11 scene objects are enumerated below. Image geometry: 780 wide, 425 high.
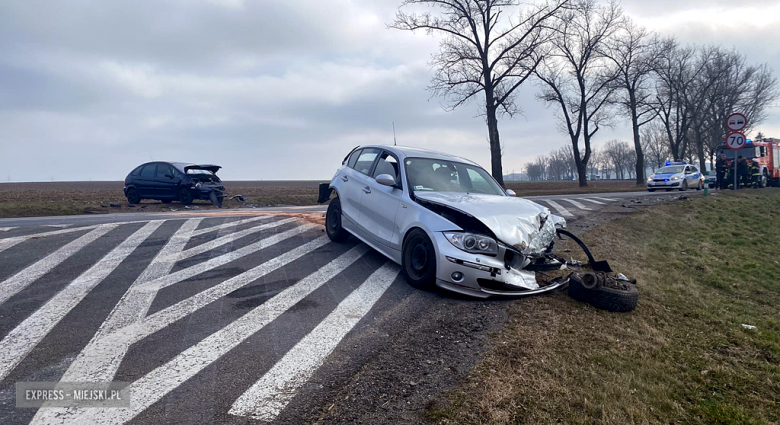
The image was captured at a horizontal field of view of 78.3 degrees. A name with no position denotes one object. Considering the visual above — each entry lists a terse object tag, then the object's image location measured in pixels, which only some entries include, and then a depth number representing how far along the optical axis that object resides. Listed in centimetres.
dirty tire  489
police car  2508
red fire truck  2583
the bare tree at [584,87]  3331
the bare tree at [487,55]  2328
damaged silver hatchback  515
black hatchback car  1780
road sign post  1525
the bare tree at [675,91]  4119
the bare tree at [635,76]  3478
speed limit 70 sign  1550
